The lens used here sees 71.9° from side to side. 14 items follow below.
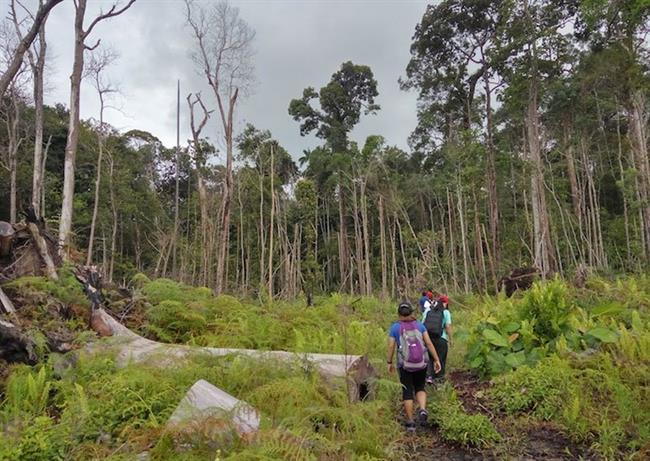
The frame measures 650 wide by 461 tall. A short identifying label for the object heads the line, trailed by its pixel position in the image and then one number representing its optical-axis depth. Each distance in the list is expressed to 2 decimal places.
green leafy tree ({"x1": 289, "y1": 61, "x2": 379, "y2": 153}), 32.25
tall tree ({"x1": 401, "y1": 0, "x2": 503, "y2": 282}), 20.17
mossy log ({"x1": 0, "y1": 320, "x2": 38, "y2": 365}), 4.79
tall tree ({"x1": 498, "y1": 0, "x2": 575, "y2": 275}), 16.97
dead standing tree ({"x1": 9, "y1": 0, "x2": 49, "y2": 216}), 14.32
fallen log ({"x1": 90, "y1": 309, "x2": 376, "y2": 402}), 4.93
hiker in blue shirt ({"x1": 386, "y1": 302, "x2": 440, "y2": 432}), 4.69
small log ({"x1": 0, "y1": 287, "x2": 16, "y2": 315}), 5.81
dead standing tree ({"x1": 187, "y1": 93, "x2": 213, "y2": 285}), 16.77
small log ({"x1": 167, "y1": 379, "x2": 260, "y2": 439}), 3.27
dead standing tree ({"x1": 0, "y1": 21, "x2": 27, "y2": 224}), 18.72
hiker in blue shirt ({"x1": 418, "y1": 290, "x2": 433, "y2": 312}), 7.30
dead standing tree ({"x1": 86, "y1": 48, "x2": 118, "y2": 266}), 16.07
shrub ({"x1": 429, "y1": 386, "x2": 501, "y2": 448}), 4.15
